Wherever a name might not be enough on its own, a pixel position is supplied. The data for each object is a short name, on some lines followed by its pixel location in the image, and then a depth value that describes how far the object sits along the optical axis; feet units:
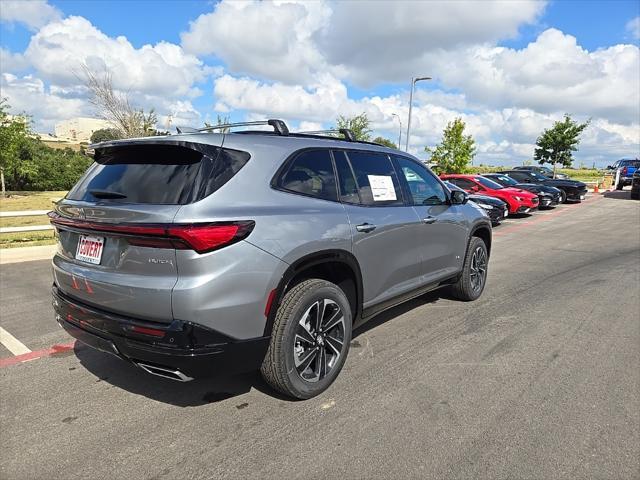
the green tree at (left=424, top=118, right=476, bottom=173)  99.09
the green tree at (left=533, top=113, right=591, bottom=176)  111.14
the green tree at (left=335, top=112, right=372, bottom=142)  124.34
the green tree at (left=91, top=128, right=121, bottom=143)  57.62
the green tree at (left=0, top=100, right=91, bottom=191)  79.05
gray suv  8.02
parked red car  49.40
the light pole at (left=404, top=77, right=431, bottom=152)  89.43
